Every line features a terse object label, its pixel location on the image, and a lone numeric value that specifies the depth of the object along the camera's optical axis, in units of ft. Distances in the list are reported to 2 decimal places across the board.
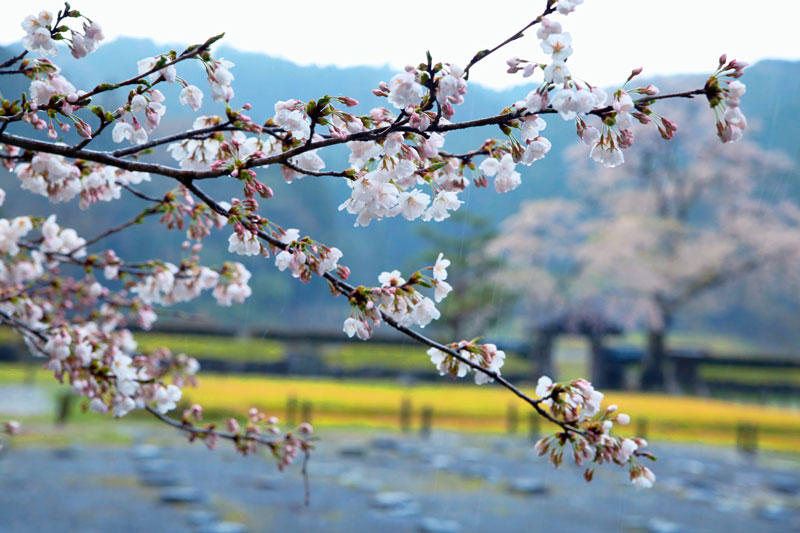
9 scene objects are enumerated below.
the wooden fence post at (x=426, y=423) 35.22
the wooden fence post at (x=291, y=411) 37.40
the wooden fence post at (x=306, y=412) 33.27
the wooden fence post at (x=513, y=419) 37.37
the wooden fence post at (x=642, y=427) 32.17
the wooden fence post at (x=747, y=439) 35.14
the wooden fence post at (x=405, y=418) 37.14
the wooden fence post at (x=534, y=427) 35.45
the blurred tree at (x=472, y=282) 54.24
